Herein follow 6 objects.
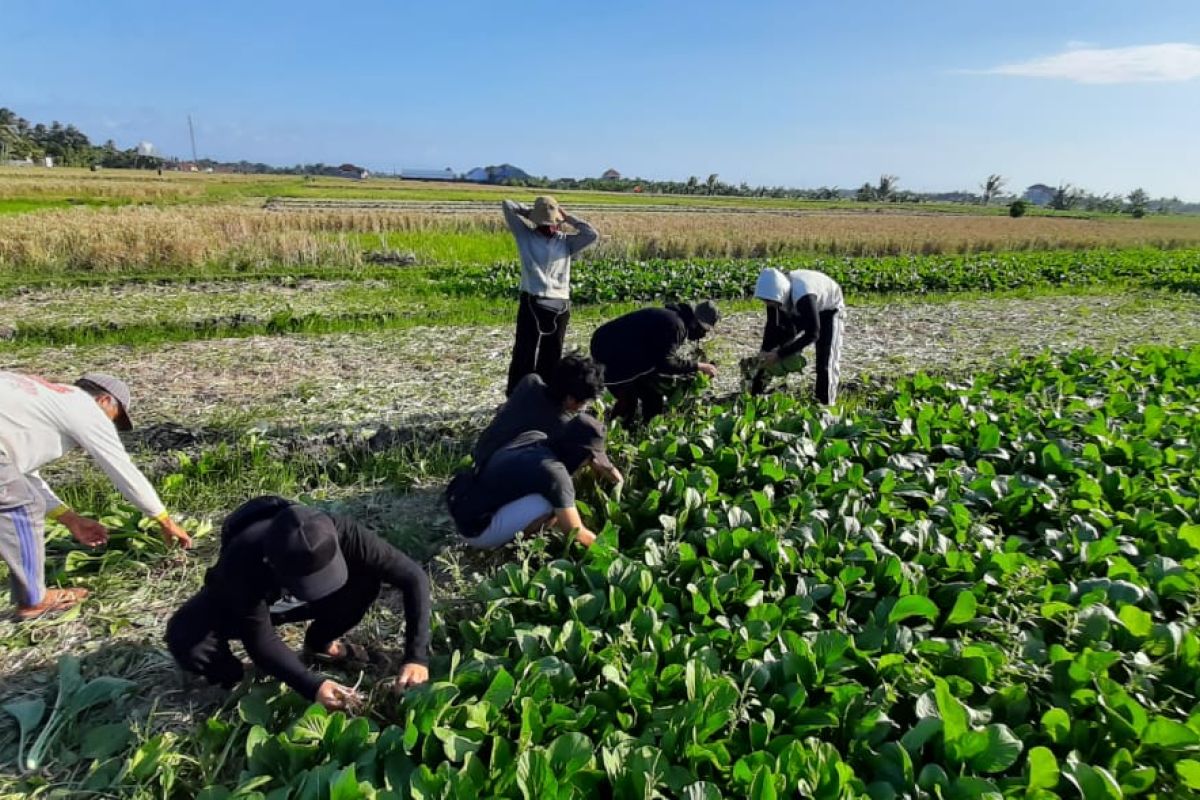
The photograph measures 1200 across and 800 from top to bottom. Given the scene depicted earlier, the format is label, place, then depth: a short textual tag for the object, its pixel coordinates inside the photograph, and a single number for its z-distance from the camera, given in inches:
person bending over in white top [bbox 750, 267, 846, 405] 223.0
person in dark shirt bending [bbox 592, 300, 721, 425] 202.4
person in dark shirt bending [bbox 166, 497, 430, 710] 90.4
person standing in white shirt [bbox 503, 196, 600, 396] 222.5
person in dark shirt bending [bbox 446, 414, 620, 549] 133.6
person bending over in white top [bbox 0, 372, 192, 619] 117.5
